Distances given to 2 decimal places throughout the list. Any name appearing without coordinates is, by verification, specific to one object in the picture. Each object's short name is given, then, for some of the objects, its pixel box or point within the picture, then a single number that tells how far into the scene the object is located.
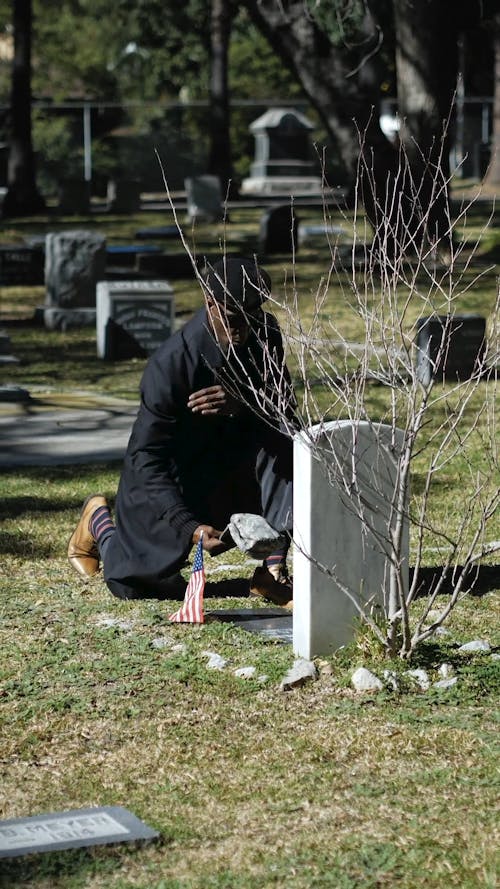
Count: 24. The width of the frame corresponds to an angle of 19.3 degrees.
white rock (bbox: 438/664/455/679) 5.20
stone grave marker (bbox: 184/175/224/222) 29.36
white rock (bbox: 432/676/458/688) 5.11
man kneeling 6.05
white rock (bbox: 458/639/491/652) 5.55
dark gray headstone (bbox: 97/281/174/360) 14.66
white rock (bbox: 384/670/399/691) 5.09
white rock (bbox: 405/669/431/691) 5.12
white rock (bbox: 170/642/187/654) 5.59
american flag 5.79
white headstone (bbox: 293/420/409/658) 5.24
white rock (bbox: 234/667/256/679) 5.28
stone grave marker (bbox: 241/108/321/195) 39.91
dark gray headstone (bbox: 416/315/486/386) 12.54
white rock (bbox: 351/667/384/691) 5.08
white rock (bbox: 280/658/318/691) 5.16
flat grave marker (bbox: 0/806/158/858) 3.84
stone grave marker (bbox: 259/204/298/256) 22.22
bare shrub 5.00
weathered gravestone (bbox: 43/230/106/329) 17.05
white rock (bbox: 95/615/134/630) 5.92
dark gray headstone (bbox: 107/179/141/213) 32.84
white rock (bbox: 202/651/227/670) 5.38
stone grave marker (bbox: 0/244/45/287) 20.31
